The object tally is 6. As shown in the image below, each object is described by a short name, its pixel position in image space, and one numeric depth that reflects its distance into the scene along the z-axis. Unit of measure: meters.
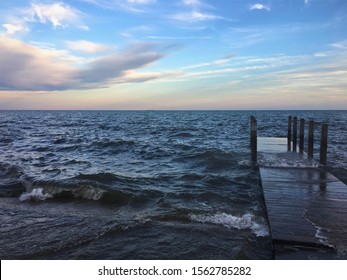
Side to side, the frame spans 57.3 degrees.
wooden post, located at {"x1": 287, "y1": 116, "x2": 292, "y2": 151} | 22.94
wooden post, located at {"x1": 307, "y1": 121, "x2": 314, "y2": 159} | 17.98
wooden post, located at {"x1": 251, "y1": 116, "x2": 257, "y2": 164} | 18.61
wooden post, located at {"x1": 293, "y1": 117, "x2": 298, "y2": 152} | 22.25
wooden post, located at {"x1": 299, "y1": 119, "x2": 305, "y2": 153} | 20.14
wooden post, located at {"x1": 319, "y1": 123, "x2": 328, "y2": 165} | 15.92
